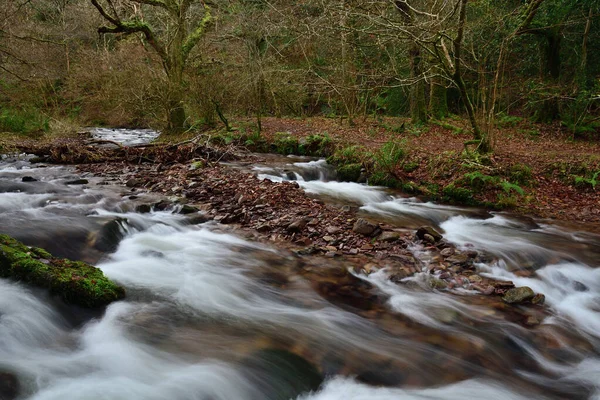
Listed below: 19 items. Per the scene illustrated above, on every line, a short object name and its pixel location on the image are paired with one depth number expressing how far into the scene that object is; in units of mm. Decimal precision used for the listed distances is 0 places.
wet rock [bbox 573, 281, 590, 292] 5378
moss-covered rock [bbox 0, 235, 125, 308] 4066
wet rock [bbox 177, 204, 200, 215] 7230
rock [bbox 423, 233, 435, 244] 6180
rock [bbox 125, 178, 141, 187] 8703
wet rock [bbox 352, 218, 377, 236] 6308
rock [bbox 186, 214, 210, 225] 6925
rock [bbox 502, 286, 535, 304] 4703
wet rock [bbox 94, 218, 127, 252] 5670
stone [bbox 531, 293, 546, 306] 4766
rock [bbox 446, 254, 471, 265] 5588
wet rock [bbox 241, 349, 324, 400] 3443
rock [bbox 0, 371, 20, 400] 2913
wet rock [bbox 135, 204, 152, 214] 7176
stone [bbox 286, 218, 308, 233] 6401
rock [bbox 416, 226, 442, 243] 6271
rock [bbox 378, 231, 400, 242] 6137
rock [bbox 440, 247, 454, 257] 5766
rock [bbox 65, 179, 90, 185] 8727
